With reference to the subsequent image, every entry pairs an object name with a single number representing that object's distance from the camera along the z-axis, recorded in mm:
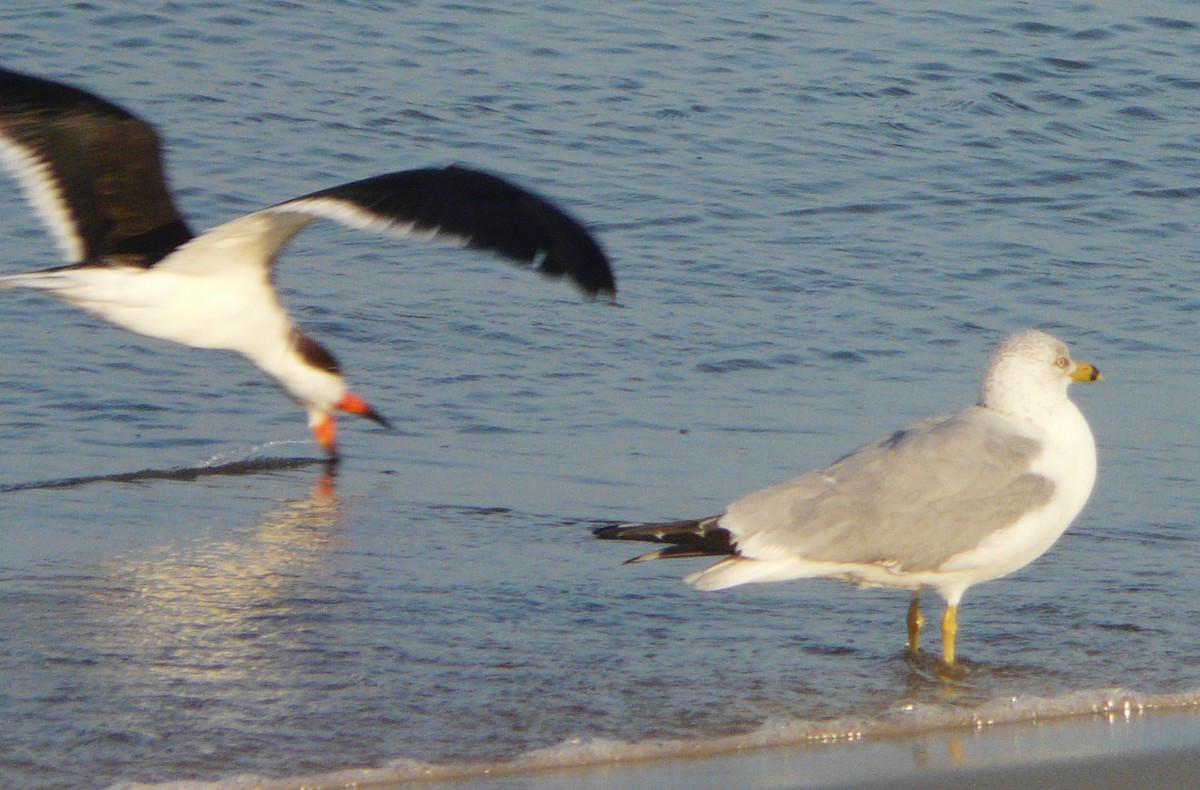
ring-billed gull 9156
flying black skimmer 11969
